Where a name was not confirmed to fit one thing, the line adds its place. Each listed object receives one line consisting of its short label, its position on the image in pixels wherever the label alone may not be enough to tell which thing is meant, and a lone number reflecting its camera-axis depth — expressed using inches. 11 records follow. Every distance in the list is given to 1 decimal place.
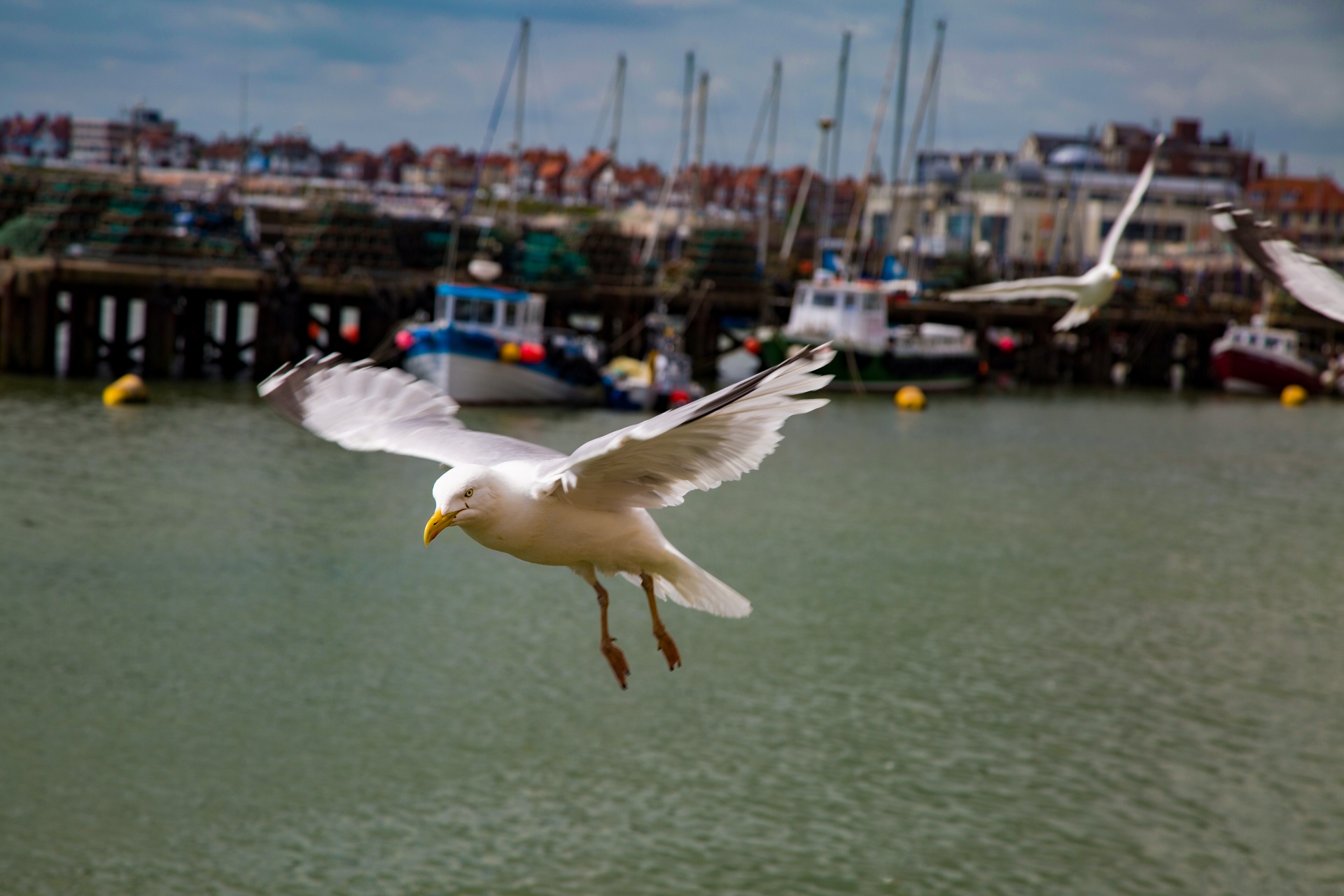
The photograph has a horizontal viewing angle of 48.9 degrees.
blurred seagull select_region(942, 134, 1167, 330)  341.1
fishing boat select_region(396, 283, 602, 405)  1702.8
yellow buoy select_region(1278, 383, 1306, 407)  2518.5
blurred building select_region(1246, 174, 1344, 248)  5073.8
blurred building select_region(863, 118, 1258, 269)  4212.6
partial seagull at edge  273.3
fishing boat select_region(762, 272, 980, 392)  2066.9
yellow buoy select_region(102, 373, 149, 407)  1670.8
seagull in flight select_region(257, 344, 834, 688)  244.5
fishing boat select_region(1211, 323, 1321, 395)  2625.5
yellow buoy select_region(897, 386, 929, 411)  2135.8
